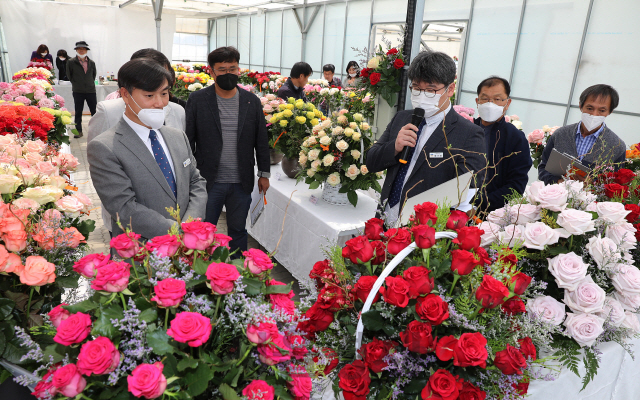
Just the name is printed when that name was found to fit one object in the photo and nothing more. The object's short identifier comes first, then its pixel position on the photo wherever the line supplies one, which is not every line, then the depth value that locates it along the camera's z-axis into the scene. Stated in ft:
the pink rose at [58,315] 2.56
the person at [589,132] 8.05
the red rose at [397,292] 2.91
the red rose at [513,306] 3.22
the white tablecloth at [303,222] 8.36
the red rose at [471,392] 2.89
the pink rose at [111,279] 2.37
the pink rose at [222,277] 2.38
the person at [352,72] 15.57
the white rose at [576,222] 3.94
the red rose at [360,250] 3.33
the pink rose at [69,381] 2.10
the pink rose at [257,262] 2.69
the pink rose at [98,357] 2.09
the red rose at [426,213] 3.55
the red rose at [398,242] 3.22
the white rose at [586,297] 3.76
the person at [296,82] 15.75
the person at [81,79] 26.35
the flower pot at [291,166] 10.70
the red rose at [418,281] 2.92
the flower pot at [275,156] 12.02
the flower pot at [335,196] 9.12
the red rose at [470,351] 2.72
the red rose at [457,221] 3.49
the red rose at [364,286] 3.12
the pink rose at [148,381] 2.03
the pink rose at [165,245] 2.68
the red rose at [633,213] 4.80
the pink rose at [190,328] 2.16
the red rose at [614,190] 5.11
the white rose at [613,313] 3.93
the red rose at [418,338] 2.84
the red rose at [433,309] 2.82
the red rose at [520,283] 3.14
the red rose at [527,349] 3.13
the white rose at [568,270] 3.75
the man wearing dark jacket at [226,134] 8.39
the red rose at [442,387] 2.73
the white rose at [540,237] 3.89
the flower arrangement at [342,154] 8.47
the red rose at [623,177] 5.38
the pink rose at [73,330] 2.22
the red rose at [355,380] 2.92
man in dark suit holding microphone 5.59
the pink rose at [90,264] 2.68
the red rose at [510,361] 2.91
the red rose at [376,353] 2.95
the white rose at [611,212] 4.24
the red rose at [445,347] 2.83
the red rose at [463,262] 3.05
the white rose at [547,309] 3.66
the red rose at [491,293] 2.97
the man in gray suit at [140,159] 5.10
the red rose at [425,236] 3.17
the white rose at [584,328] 3.68
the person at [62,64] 32.14
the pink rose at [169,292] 2.29
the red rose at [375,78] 13.19
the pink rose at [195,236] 2.66
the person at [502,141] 7.62
